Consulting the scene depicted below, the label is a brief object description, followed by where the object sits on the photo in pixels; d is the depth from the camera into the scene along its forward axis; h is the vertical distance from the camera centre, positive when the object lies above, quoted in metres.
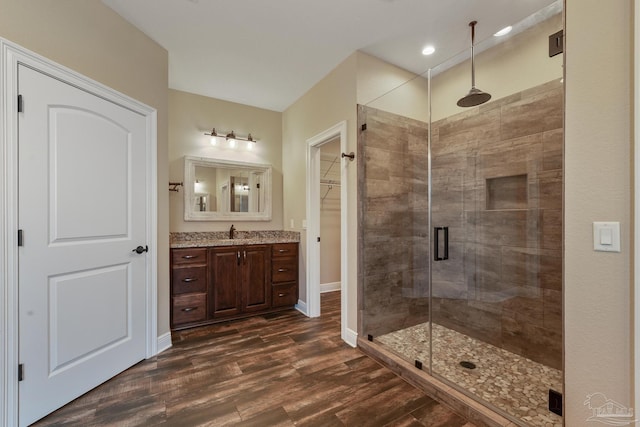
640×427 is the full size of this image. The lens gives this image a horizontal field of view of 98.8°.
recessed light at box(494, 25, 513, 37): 2.19 +1.49
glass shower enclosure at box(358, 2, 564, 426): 2.14 -0.12
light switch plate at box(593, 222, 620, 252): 1.06 -0.09
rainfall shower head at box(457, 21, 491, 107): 2.54 +1.12
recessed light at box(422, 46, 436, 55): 2.57 +1.56
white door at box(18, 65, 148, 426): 1.60 -0.18
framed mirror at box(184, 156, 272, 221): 3.45 +0.33
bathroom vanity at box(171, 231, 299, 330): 2.93 -0.73
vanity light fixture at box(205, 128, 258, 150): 3.58 +1.03
